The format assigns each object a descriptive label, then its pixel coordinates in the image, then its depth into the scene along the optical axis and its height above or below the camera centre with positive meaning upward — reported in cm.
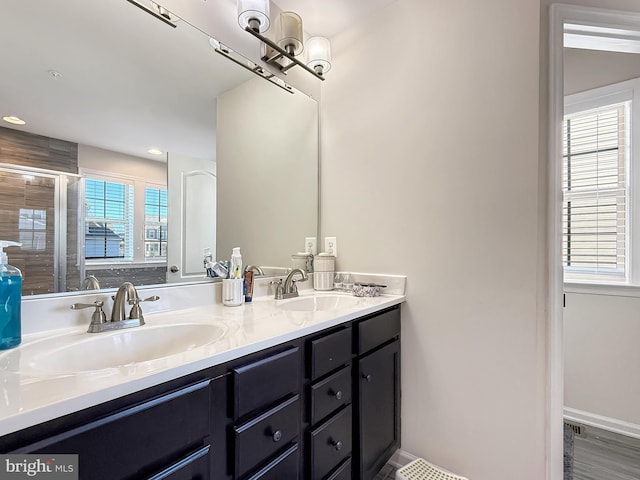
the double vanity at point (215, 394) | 56 -38
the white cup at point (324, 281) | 184 -26
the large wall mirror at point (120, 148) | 93 +34
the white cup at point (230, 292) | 137 -24
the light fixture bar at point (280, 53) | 142 +94
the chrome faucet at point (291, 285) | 166 -26
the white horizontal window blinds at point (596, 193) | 202 +33
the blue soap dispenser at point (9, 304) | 77 -17
